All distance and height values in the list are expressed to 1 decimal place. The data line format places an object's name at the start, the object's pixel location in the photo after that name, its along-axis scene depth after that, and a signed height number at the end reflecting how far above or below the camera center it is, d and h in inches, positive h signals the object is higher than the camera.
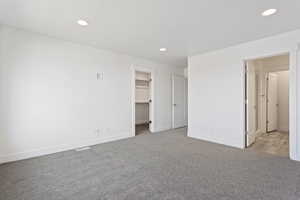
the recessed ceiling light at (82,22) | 95.0 +49.1
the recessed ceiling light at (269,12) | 82.4 +47.7
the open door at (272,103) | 194.9 -7.9
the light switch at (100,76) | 147.1 +22.1
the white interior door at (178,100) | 219.9 -3.6
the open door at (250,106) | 135.9 -8.3
